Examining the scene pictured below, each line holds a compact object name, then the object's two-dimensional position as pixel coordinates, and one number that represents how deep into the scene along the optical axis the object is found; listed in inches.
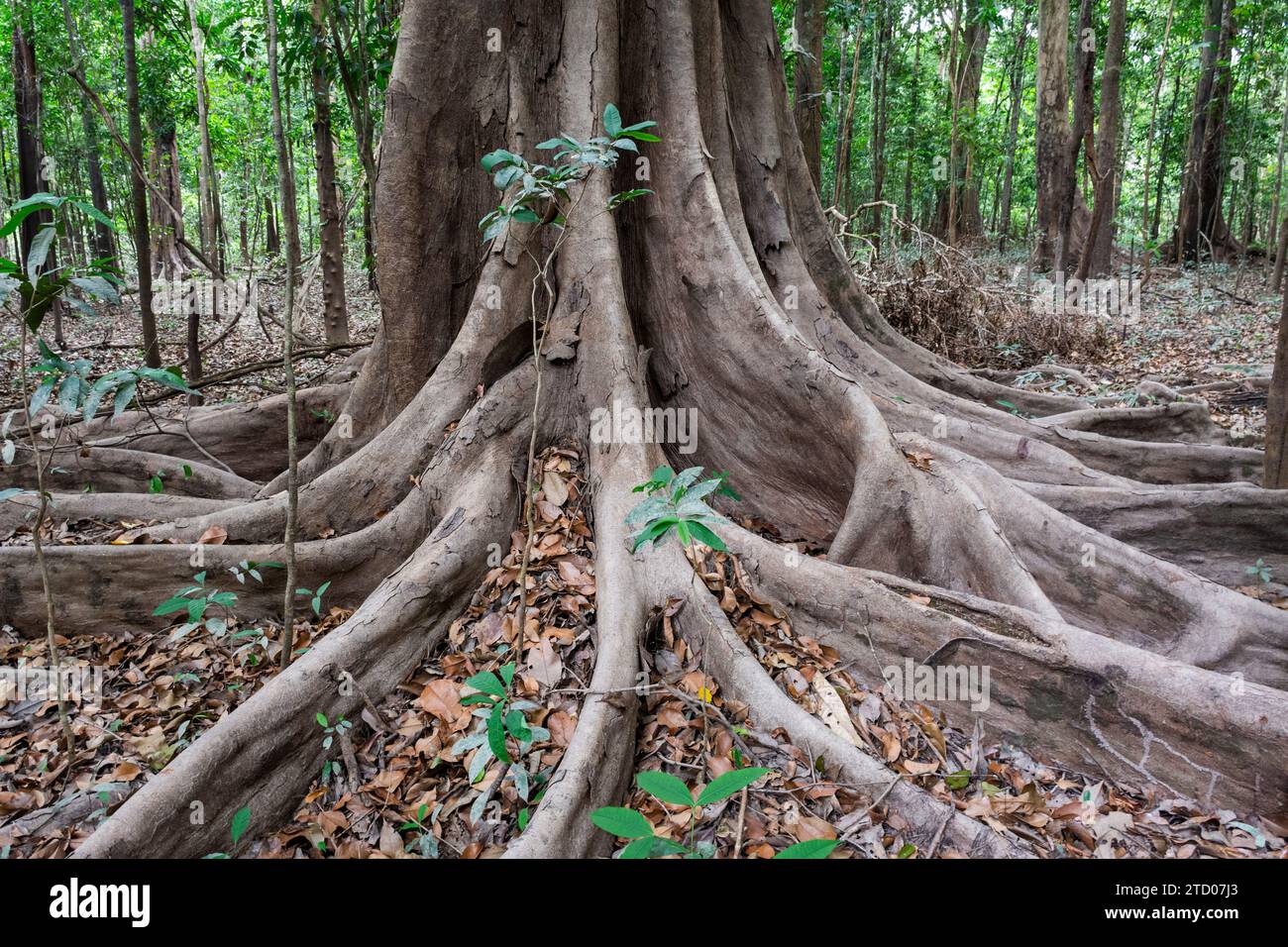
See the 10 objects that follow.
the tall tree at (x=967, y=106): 553.0
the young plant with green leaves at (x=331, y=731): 90.7
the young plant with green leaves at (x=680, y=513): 71.0
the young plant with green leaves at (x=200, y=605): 100.4
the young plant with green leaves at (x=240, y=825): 80.6
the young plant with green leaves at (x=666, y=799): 54.5
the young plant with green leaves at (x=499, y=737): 77.8
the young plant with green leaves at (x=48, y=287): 79.4
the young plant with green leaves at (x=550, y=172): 93.7
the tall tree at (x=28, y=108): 366.9
